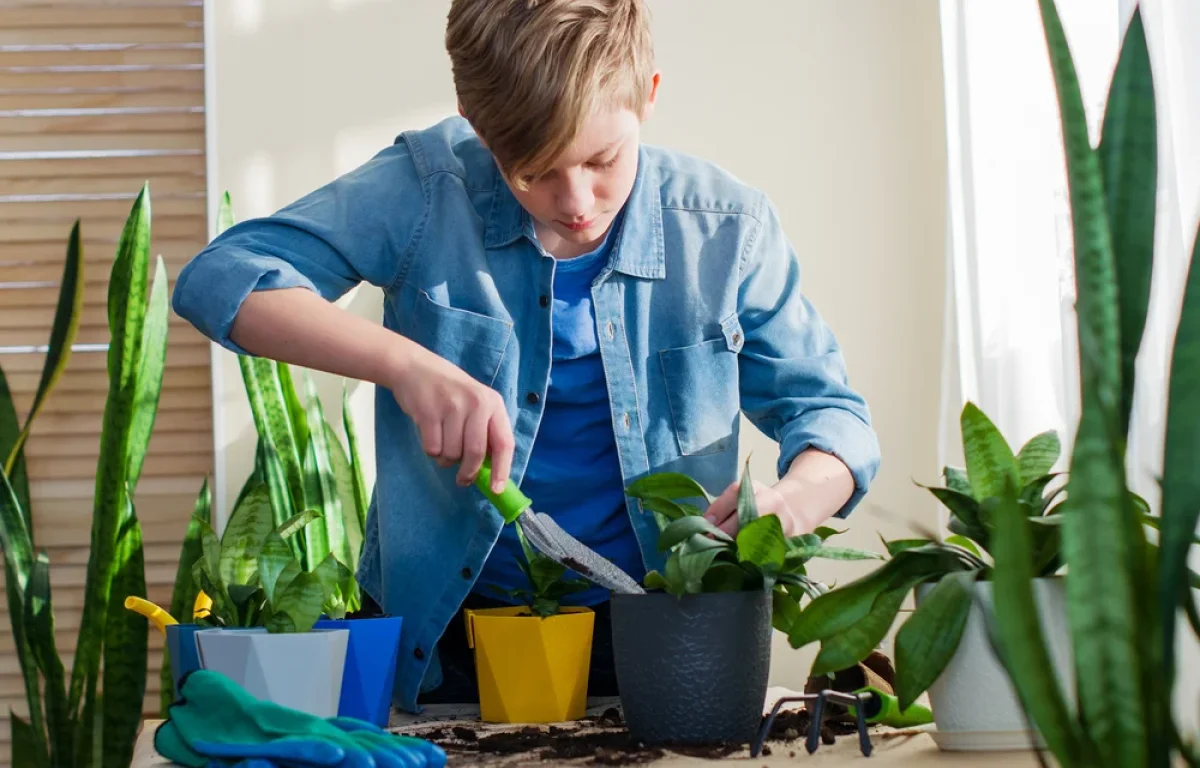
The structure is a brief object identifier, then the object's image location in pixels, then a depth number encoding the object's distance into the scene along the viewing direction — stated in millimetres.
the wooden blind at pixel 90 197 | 2590
